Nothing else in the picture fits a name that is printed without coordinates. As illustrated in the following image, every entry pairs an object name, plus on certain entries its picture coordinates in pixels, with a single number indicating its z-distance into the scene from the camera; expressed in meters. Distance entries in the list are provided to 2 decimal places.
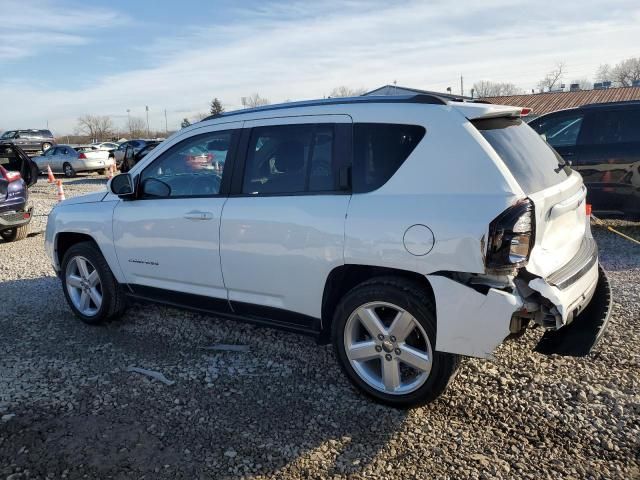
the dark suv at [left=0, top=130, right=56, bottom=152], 34.75
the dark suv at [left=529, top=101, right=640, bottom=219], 7.36
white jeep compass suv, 2.78
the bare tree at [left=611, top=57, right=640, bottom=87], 82.06
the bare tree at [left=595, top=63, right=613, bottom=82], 86.30
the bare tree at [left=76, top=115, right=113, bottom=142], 74.94
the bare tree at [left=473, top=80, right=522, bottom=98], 76.81
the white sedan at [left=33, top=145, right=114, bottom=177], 22.92
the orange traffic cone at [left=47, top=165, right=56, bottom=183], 20.78
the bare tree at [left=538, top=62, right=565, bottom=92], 82.81
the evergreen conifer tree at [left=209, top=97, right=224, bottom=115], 72.78
